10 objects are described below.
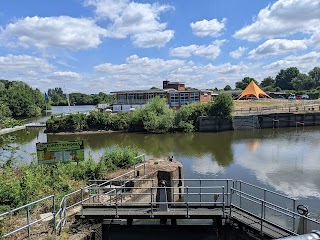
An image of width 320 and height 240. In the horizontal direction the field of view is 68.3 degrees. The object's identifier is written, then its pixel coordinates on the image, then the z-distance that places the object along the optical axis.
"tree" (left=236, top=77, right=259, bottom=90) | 109.17
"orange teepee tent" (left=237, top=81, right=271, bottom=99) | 51.53
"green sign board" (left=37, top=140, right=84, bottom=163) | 11.70
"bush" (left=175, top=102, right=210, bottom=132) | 37.73
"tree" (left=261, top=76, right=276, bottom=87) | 119.67
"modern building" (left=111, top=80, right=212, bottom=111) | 49.57
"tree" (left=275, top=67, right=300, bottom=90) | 117.07
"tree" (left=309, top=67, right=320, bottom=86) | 105.01
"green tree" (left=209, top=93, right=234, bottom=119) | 38.35
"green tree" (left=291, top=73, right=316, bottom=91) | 93.72
